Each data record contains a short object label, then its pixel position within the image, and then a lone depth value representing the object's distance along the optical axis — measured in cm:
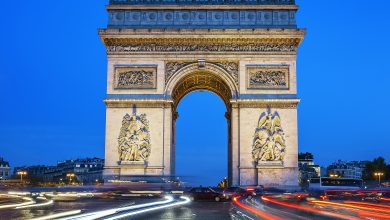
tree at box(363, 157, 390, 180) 8606
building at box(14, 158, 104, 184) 12620
